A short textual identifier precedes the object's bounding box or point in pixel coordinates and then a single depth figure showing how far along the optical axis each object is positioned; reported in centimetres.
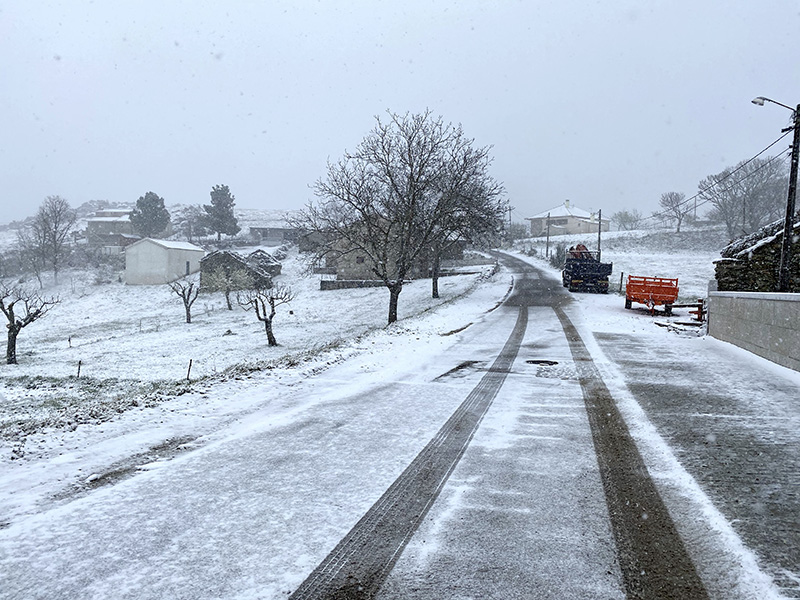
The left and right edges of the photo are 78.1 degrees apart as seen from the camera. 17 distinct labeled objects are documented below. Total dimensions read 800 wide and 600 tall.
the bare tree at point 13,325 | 2300
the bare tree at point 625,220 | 11452
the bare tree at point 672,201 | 8462
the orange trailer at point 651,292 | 2114
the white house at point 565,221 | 10644
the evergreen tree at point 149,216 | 7550
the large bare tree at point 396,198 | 2333
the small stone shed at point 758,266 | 1580
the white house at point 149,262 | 5562
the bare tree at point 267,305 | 2525
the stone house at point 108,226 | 7919
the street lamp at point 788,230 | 1375
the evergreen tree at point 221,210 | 7522
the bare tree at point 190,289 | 3553
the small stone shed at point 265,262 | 5447
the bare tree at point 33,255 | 6019
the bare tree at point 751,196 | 6272
